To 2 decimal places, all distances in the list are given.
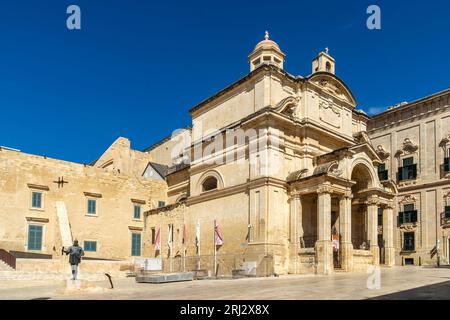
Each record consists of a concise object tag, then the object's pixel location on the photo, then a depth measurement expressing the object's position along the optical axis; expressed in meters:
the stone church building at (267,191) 29.50
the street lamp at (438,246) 38.41
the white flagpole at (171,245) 35.59
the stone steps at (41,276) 25.73
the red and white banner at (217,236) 31.14
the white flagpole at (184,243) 35.34
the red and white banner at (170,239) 36.52
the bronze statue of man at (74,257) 17.95
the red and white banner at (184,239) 35.32
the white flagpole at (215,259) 31.61
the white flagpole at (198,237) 32.89
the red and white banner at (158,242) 37.69
